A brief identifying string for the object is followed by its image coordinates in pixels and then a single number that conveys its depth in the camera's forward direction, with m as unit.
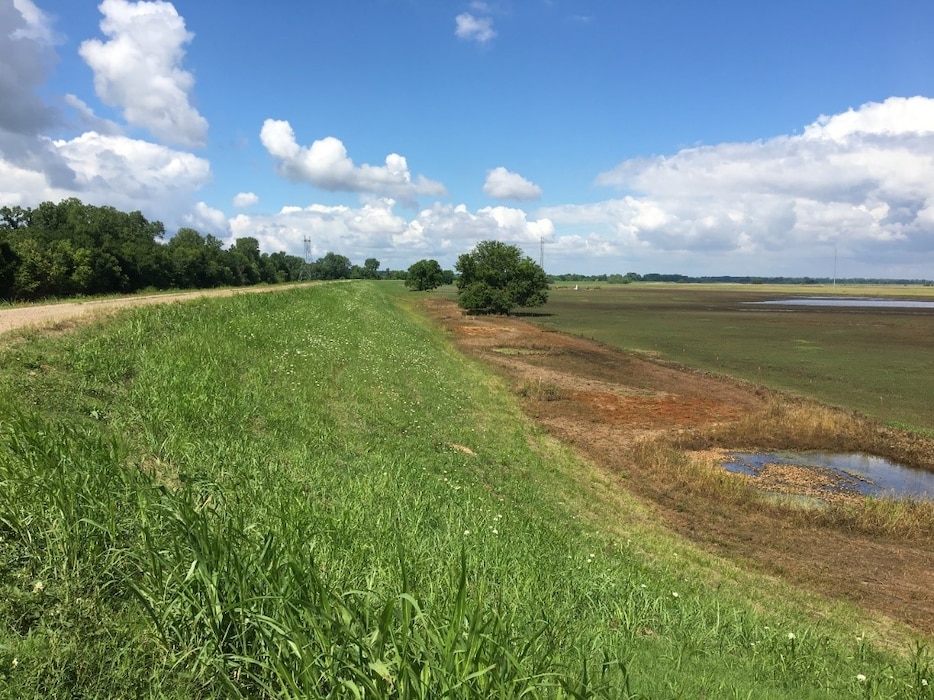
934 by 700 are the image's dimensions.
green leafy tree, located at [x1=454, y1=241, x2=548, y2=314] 69.50
